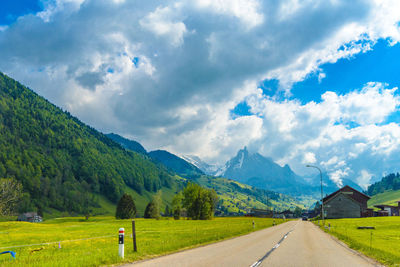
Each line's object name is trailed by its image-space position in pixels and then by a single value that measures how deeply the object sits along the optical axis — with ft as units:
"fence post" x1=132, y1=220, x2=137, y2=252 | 55.69
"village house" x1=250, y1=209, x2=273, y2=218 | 545.85
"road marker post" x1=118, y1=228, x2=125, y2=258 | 48.04
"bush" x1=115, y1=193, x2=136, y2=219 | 410.93
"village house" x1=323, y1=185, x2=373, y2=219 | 347.97
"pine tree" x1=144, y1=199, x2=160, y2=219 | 437.99
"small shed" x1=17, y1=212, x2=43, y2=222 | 536.42
